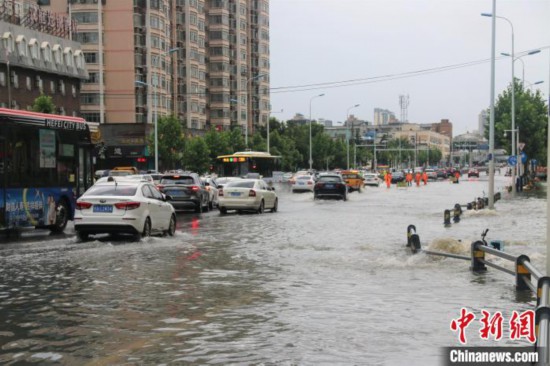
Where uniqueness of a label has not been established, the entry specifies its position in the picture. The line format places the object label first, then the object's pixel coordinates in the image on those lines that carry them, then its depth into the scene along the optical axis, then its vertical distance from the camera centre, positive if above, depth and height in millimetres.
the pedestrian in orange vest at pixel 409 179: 89988 -1765
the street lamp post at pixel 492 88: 35750 +3497
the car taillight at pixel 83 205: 18719 -962
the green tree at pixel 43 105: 63812 +4945
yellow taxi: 65062 -1343
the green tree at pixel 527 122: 73375 +3898
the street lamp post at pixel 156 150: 66875 +1234
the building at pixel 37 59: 64812 +9545
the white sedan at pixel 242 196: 32562 -1326
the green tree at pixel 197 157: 82438 +808
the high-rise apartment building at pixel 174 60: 88875 +13929
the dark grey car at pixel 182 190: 33375 -1086
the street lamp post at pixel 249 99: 131000 +10958
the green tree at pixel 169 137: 81000 +2885
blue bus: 19391 -65
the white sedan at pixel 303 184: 63000 -1605
